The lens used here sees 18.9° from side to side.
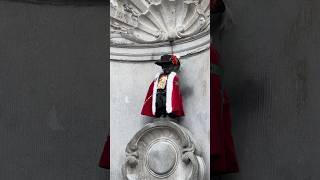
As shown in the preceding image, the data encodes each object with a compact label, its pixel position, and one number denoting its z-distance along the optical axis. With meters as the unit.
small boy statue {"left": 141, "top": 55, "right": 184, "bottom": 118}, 7.15
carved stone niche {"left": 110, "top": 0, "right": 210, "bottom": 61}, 7.28
